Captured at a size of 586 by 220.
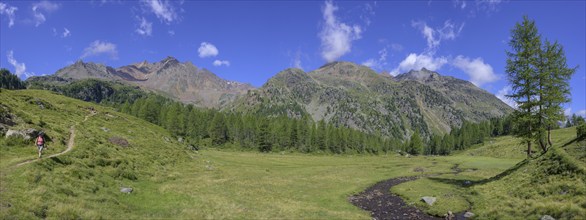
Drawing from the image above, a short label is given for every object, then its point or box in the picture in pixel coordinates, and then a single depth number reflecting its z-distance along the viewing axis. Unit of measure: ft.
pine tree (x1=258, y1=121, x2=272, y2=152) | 510.58
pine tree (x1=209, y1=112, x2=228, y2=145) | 511.40
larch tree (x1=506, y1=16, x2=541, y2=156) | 140.87
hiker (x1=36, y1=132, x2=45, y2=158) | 111.14
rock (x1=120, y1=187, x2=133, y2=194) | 107.21
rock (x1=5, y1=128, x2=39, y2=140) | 123.13
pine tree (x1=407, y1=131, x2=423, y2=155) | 632.79
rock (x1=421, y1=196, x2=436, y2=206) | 120.37
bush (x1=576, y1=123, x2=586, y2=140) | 127.03
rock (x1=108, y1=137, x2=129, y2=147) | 179.93
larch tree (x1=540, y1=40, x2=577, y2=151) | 136.26
